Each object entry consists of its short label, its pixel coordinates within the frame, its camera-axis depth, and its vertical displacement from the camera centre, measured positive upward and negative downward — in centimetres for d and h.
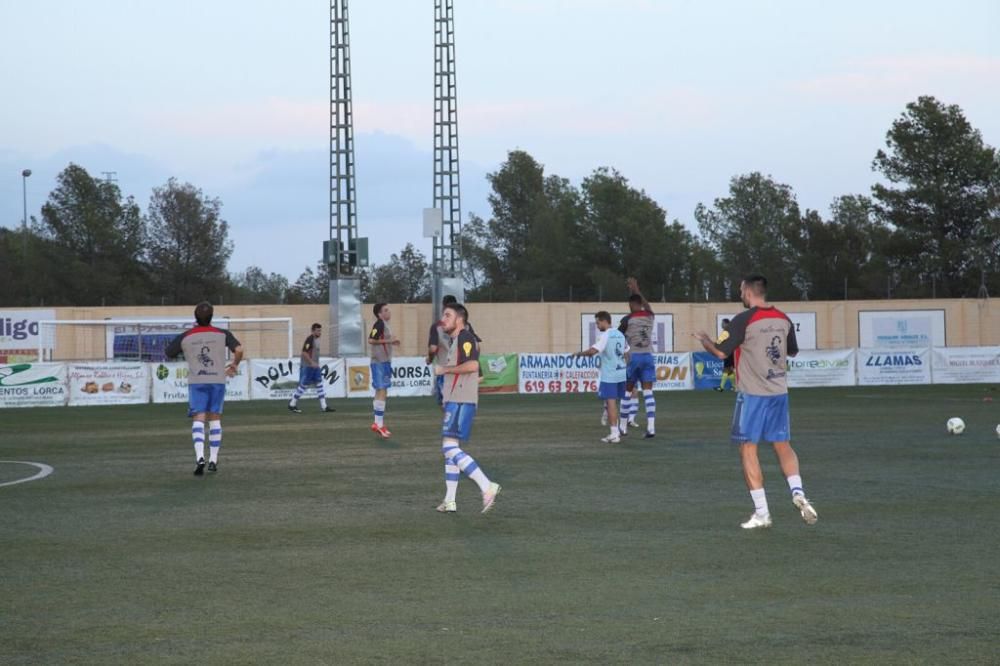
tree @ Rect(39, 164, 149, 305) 7900 +701
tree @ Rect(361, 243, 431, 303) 9269 +545
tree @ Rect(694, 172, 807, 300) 10006 +1022
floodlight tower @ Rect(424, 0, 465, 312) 5344 +749
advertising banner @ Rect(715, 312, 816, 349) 5916 +83
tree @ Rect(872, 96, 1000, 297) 7338 +816
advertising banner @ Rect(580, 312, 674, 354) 5734 +69
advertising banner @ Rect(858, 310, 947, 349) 5928 +74
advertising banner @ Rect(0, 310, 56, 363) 5359 +68
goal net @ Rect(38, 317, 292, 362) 5334 +45
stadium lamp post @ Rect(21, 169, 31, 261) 7450 +766
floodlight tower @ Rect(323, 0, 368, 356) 5181 +415
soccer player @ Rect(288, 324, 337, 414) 3278 -50
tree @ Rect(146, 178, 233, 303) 8344 +707
